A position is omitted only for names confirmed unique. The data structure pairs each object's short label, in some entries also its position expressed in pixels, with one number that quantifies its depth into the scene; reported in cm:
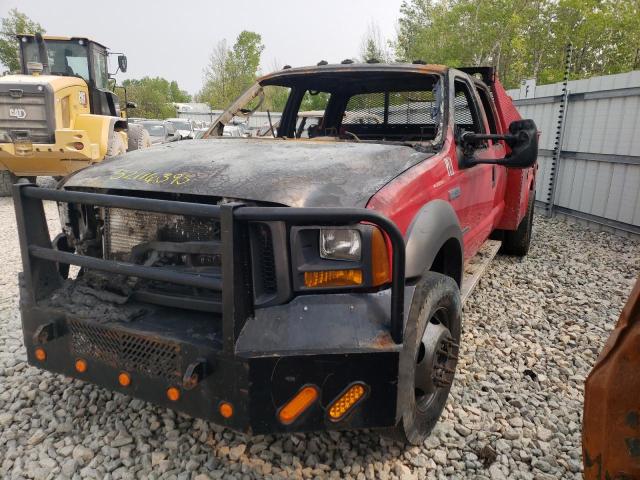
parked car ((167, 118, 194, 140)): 2344
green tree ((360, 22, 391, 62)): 3009
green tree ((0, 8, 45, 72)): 2792
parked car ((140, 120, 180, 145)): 1958
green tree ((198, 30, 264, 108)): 3384
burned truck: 178
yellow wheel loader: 843
